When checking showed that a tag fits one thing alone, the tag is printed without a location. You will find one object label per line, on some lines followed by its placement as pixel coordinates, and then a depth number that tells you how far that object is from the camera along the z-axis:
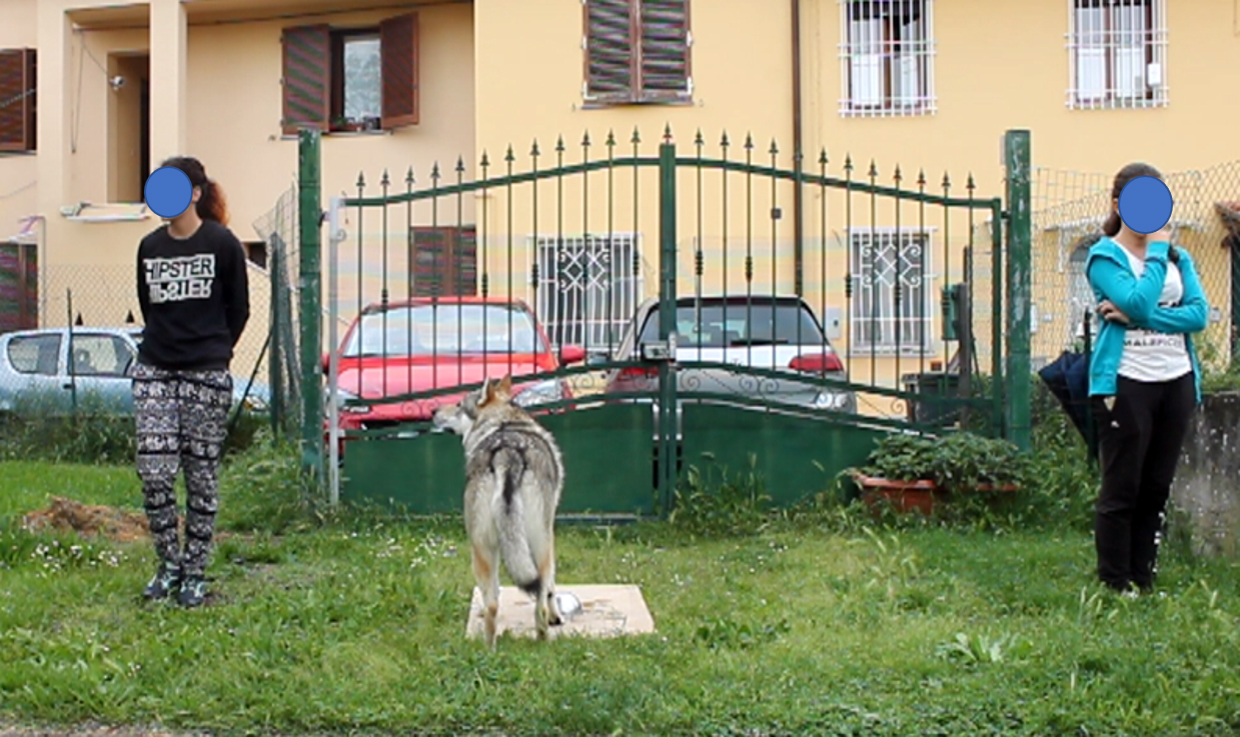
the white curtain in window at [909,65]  17.23
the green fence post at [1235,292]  9.12
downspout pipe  17.12
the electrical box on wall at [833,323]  9.59
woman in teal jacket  6.38
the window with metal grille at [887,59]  17.22
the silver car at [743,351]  8.94
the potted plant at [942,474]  8.58
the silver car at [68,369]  13.73
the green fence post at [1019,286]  8.84
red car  9.14
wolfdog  5.63
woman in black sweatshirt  6.49
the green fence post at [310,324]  8.83
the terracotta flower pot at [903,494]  8.58
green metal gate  8.85
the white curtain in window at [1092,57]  17.05
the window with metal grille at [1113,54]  17.02
